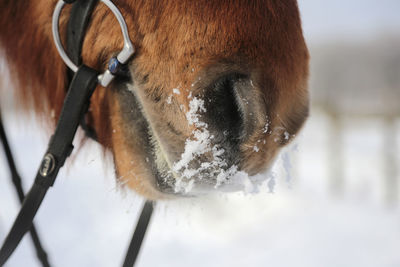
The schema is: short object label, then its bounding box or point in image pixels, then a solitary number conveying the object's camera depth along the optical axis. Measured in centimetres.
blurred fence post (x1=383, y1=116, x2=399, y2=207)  919
